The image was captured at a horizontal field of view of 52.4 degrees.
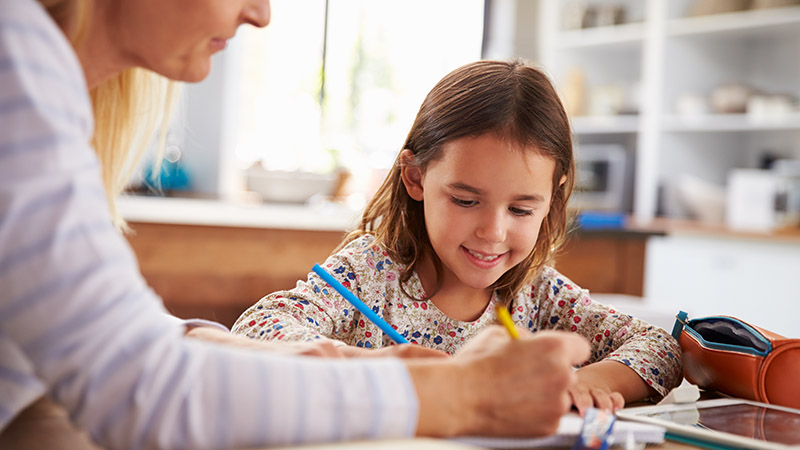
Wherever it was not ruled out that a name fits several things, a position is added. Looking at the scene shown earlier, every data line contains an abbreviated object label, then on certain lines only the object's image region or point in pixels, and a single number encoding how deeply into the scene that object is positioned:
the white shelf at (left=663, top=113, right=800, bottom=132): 3.93
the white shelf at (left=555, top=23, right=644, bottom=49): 4.67
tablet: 0.69
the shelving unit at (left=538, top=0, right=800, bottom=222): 4.40
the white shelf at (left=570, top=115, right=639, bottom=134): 4.70
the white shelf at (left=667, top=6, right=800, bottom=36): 4.00
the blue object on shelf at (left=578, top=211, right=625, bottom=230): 2.66
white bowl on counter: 3.00
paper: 0.64
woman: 0.49
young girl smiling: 1.05
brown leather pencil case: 0.88
